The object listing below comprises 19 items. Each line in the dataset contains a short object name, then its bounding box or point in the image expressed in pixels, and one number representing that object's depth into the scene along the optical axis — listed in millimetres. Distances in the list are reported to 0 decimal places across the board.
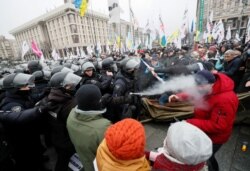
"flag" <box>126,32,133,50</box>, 20062
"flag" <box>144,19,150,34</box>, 19203
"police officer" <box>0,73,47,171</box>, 2354
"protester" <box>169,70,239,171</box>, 1883
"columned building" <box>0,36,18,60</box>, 105675
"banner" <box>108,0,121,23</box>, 11459
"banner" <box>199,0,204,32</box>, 23470
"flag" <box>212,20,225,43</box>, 15662
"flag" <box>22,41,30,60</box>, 12699
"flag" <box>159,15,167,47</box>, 15053
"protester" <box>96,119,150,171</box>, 1146
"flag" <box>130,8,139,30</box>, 16919
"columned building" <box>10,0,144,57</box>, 71750
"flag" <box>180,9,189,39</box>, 15523
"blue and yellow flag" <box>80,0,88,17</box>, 11530
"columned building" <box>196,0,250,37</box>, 53281
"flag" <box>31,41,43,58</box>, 13622
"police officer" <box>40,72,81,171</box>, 2273
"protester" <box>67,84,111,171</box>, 1740
